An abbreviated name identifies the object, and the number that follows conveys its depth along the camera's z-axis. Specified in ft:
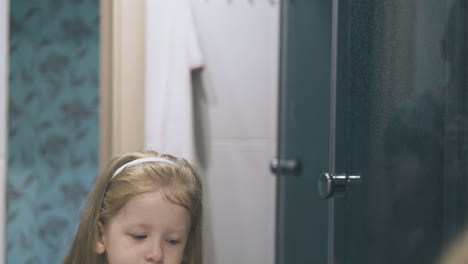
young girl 4.39
